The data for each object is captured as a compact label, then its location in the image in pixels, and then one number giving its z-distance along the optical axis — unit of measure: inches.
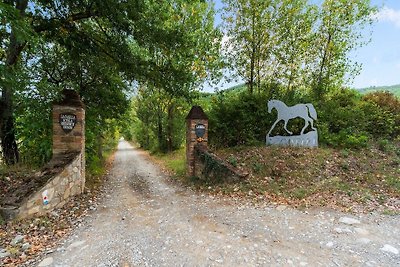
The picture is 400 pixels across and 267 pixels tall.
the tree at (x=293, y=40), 403.2
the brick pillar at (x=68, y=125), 225.9
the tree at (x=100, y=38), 242.8
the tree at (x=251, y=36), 394.0
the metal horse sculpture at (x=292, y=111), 331.0
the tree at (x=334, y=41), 420.2
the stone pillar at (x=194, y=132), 311.9
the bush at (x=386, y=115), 411.8
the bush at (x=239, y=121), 359.6
